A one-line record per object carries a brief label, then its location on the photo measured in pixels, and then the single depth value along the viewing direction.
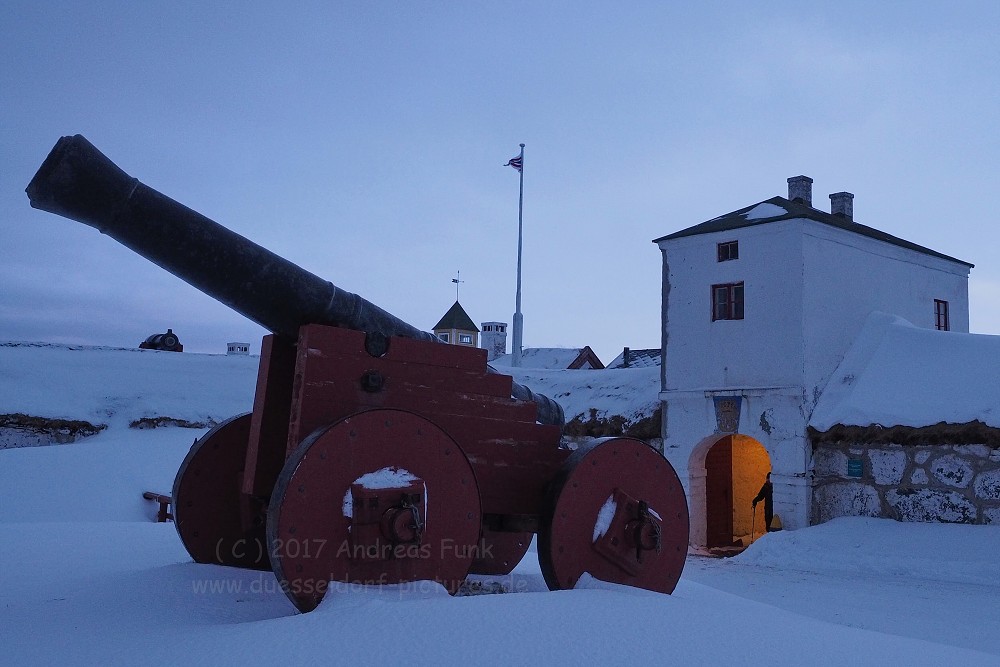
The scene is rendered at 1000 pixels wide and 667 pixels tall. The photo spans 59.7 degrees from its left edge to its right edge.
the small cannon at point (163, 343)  22.14
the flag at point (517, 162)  27.42
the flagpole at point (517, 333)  25.91
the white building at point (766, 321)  14.40
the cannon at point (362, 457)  3.83
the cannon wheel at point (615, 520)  4.66
